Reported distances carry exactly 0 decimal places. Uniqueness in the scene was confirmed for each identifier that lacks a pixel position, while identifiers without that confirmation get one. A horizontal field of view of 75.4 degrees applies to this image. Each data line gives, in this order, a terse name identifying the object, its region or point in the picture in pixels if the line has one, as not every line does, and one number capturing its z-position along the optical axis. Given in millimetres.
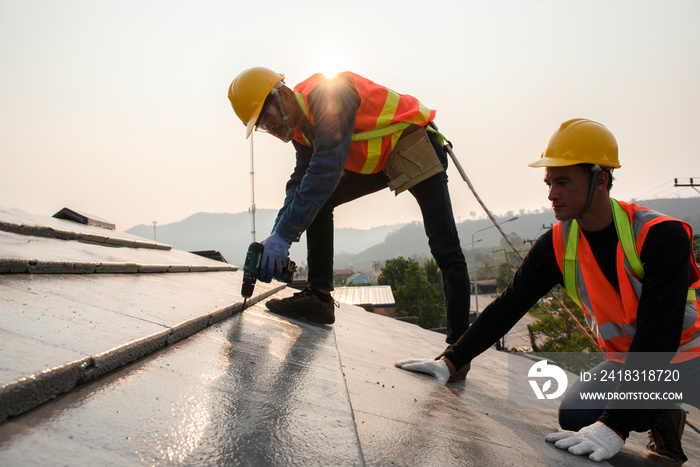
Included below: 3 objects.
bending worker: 2615
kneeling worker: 1757
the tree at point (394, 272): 47031
